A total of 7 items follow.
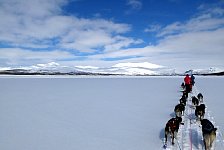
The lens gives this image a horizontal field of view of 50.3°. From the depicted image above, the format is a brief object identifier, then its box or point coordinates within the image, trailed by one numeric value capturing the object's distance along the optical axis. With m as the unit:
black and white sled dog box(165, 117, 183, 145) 5.68
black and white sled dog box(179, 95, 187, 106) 11.17
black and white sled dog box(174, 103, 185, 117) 8.62
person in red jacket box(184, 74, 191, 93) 16.72
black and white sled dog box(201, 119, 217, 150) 5.01
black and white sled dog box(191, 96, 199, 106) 11.17
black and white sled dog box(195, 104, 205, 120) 8.04
